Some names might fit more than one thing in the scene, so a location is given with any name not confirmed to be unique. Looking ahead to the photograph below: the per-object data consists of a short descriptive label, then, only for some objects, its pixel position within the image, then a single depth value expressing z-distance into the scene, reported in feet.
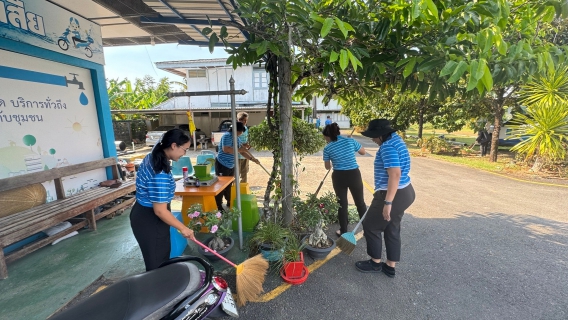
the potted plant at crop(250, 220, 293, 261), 9.47
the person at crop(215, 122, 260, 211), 14.05
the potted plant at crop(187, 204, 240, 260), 9.69
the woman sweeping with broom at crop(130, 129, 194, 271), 6.66
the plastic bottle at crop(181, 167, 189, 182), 12.78
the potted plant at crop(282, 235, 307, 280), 9.16
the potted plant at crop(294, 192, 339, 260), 10.38
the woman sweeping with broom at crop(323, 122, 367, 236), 11.35
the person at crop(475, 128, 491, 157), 37.94
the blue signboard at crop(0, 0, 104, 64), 10.59
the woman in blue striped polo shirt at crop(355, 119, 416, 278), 8.62
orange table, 11.50
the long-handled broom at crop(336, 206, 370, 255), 9.70
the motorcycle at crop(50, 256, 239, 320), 4.54
